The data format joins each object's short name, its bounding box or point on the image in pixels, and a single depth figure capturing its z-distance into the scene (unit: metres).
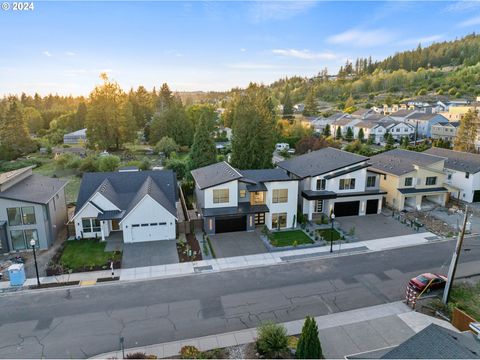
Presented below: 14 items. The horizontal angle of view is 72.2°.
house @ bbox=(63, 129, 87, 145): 88.31
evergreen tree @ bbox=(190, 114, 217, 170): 46.59
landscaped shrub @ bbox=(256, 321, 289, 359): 15.68
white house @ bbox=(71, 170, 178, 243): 28.73
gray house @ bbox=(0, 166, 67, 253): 26.42
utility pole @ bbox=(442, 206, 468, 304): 19.20
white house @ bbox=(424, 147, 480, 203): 39.25
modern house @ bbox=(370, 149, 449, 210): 37.38
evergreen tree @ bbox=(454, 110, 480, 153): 55.06
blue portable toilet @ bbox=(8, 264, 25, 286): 22.12
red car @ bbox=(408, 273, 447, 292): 21.33
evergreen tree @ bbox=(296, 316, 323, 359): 14.34
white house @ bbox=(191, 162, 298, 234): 30.59
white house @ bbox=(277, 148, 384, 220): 34.62
